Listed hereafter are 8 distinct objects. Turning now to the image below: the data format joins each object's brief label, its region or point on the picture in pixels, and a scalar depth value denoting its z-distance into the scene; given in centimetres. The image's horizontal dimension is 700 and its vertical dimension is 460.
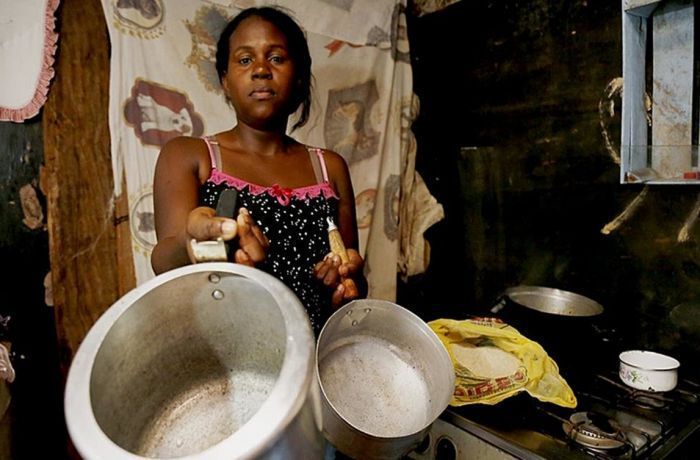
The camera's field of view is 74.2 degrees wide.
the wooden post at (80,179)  132
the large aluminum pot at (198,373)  44
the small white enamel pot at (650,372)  128
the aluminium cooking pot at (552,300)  154
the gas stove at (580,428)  104
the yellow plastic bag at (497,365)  116
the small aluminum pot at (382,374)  73
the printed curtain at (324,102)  137
